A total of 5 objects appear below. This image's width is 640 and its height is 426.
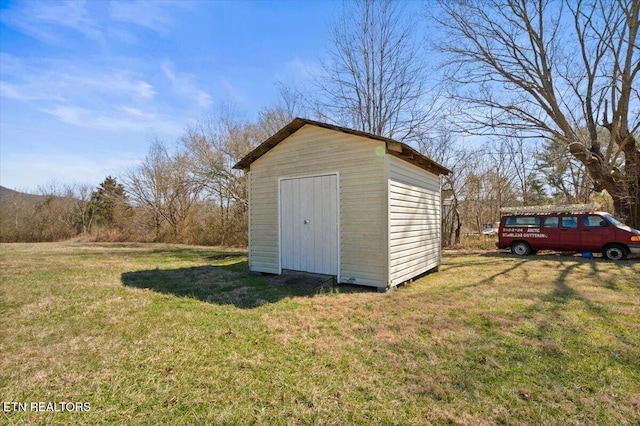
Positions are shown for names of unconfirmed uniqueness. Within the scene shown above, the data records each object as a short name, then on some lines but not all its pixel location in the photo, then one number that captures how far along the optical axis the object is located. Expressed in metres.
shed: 5.63
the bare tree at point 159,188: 18.94
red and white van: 9.27
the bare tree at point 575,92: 10.27
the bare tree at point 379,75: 12.27
